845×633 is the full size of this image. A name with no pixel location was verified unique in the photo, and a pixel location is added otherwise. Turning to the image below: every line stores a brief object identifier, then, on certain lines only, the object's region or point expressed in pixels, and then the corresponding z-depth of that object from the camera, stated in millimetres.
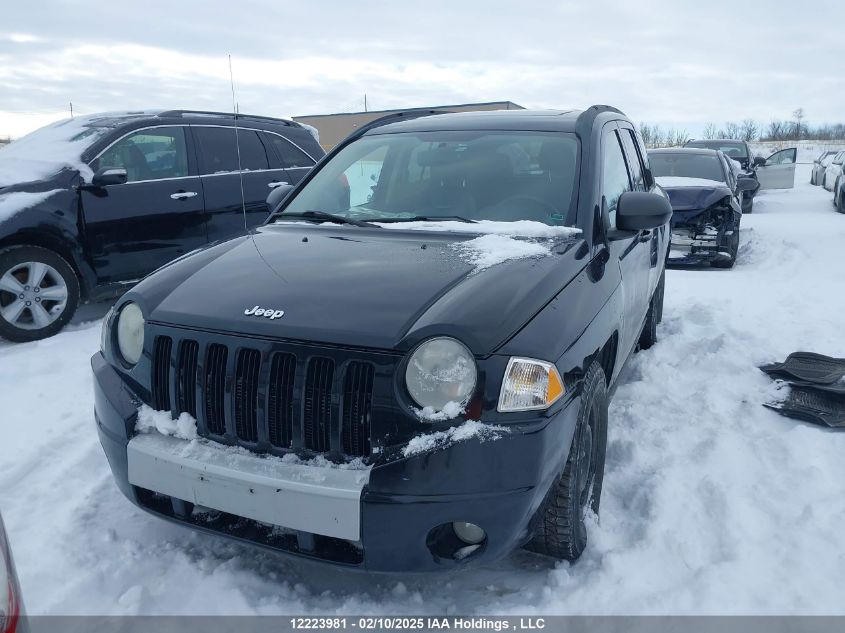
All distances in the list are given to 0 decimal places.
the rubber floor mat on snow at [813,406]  3794
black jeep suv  2078
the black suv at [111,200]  5367
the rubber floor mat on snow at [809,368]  4387
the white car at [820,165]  22844
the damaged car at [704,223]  8695
